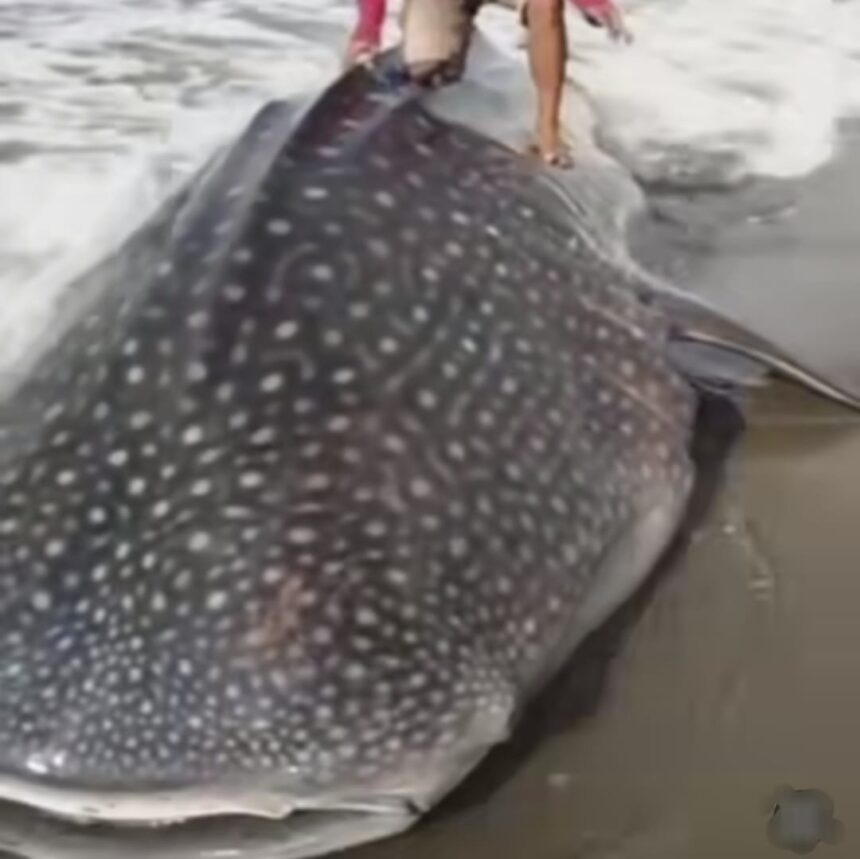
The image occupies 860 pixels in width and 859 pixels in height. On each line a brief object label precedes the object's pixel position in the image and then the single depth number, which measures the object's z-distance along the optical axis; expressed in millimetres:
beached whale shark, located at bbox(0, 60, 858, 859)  2290
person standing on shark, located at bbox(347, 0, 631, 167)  3705
